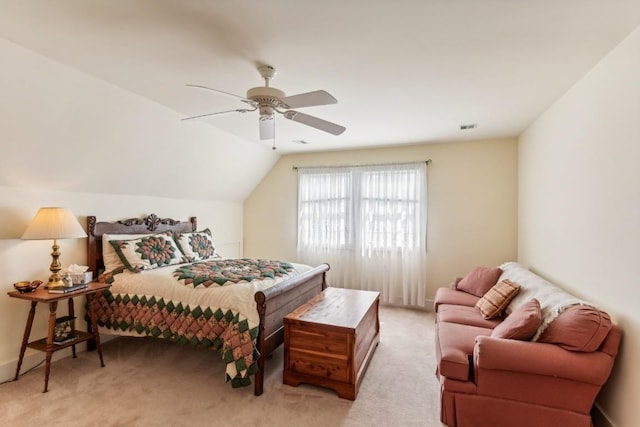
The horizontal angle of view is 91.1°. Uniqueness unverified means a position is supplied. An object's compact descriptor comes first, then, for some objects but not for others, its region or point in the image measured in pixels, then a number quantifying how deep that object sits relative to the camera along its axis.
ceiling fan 2.16
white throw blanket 2.17
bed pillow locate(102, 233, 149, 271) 3.37
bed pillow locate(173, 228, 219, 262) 4.04
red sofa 1.90
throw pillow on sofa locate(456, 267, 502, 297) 3.53
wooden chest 2.46
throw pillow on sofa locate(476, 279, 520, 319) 2.93
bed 2.51
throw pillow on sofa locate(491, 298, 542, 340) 2.11
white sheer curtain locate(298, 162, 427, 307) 4.82
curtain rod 4.78
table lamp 2.65
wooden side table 2.55
